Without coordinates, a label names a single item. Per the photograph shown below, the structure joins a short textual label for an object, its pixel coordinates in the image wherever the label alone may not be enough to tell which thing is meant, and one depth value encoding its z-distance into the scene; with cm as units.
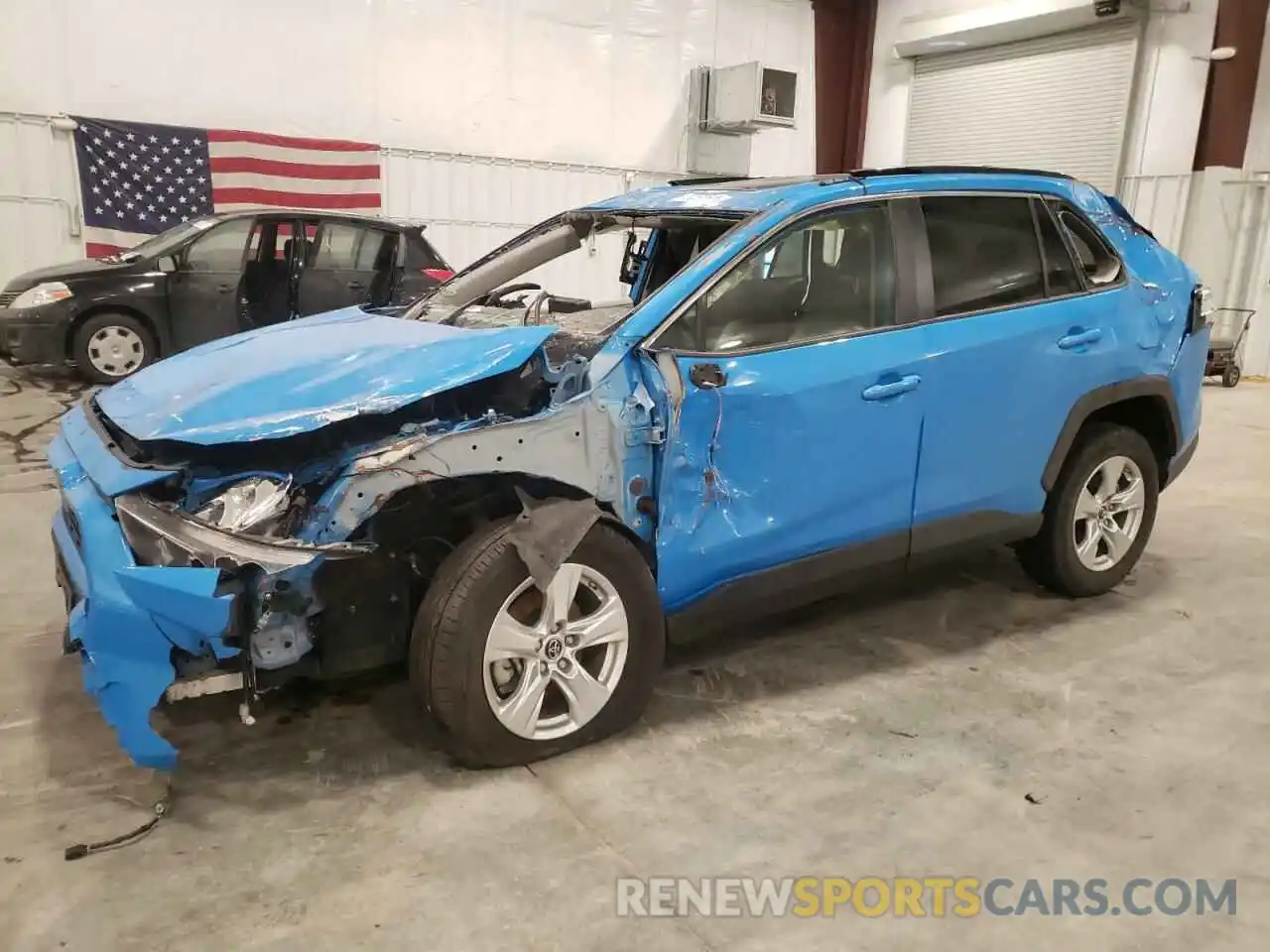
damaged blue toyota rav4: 237
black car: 725
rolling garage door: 1069
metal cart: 1019
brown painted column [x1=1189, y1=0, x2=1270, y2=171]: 970
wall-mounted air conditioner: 1101
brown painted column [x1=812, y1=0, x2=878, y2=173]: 1277
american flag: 902
